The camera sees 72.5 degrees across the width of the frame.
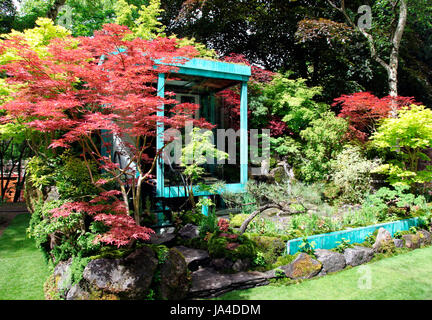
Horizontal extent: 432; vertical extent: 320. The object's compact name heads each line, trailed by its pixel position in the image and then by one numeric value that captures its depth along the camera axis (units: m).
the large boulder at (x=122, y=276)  3.80
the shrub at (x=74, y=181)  4.84
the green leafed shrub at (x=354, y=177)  8.73
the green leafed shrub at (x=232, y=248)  5.18
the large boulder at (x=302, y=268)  4.95
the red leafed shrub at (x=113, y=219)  4.08
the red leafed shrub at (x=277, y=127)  11.22
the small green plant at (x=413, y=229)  7.02
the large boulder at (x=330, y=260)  5.26
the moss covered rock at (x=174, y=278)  4.14
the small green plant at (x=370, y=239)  6.29
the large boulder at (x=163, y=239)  5.90
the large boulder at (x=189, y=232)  6.17
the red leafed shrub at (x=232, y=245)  5.29
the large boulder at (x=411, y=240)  6.64
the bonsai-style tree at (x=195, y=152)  7.36
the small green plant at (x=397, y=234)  6.76
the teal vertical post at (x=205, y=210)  7.86
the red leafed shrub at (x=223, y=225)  6.17
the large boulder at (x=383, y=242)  6.18
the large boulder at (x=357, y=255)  5.59
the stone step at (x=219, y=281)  4.43
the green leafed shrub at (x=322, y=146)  10.05
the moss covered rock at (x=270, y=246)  5.38
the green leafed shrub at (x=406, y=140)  8.12
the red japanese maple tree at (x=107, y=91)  4.18
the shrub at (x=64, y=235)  4.31
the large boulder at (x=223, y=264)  5.08
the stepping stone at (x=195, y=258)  5.14
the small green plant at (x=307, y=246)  5.45
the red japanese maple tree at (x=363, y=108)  9.94
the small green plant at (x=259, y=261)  5.25
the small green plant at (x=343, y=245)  5.78
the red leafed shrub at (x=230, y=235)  5.61
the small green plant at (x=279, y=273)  4.90
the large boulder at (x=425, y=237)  6.94
